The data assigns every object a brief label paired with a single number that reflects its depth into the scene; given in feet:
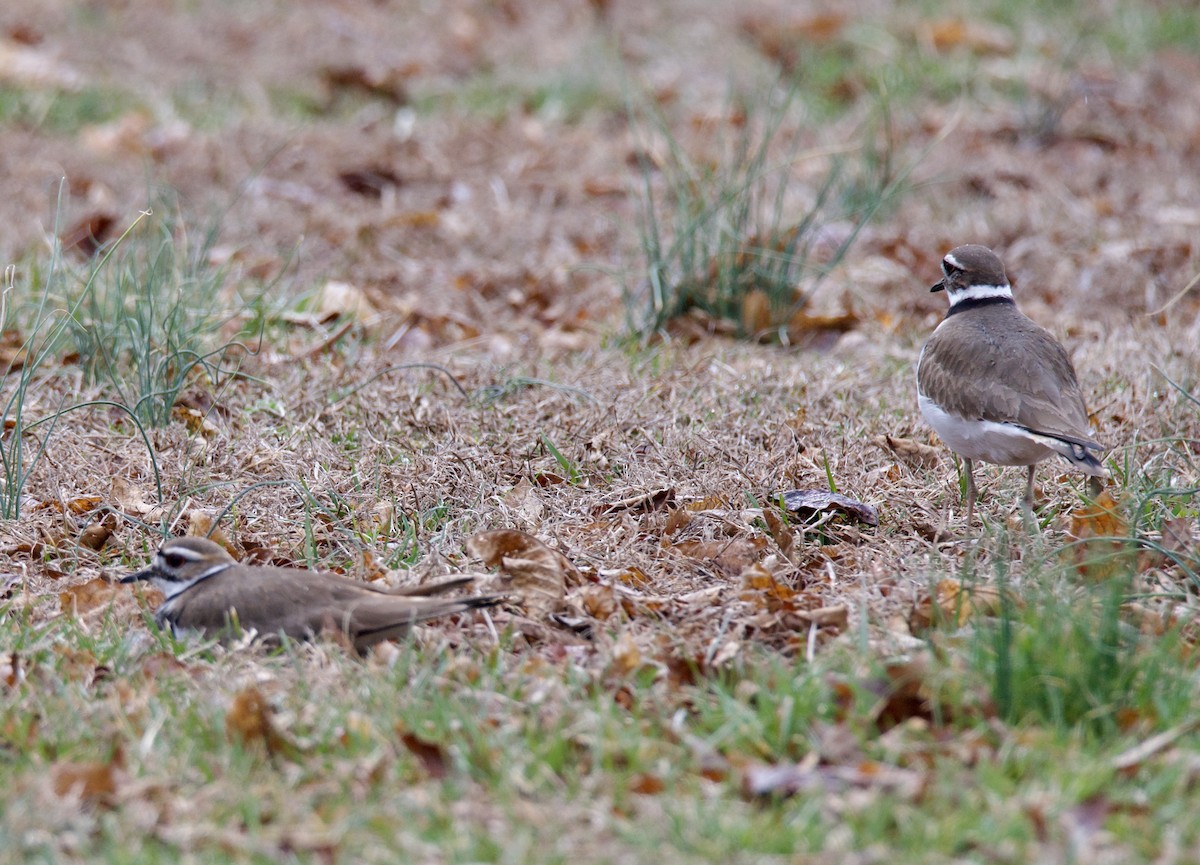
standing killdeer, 31.22
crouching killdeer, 27.09
